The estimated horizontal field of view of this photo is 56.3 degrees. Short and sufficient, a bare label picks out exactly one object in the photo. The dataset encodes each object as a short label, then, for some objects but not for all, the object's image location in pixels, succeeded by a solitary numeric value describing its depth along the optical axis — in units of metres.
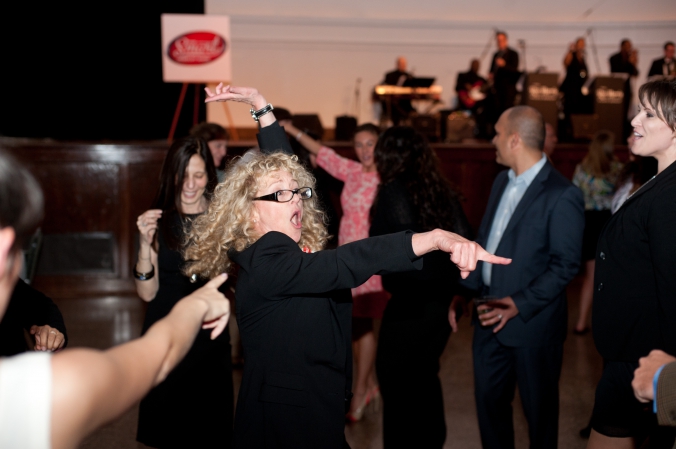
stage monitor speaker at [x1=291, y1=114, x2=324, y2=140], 7.60
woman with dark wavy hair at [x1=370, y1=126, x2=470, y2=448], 3.02
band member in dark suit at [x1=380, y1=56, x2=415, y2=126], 11.04
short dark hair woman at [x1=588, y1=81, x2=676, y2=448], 1.97
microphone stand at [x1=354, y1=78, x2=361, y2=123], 12.20
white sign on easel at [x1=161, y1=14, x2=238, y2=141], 7.67
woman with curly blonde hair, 1.67
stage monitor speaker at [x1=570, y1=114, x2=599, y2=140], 9.89
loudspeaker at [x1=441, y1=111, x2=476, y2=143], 9.55
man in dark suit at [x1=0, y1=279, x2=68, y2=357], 2.04
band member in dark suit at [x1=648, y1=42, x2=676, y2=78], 10.87
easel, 8.17
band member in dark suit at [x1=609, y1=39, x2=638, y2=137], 10.99
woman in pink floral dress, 3.98
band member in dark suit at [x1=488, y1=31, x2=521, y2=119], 10.29
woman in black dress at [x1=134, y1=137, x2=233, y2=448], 2.71
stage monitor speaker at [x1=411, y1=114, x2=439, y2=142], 9.53
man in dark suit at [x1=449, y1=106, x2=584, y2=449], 2.80
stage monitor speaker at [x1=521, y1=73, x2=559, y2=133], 9.95
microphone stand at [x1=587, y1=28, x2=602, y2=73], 12.36
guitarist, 10.87
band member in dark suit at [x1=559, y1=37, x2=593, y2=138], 10.31
